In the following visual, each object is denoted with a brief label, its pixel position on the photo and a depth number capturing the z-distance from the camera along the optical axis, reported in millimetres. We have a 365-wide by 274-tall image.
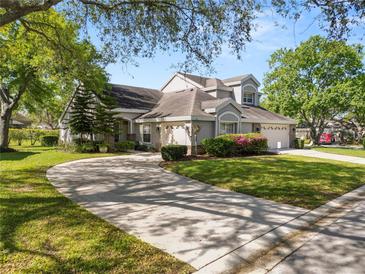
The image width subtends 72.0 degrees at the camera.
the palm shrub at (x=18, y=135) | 29219
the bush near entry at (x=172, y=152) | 14711
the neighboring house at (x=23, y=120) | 62162
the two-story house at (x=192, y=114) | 19203
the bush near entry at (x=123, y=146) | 21453
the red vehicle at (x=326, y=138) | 40000
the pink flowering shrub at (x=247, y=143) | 17641
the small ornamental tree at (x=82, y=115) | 19828
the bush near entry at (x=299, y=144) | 27047
